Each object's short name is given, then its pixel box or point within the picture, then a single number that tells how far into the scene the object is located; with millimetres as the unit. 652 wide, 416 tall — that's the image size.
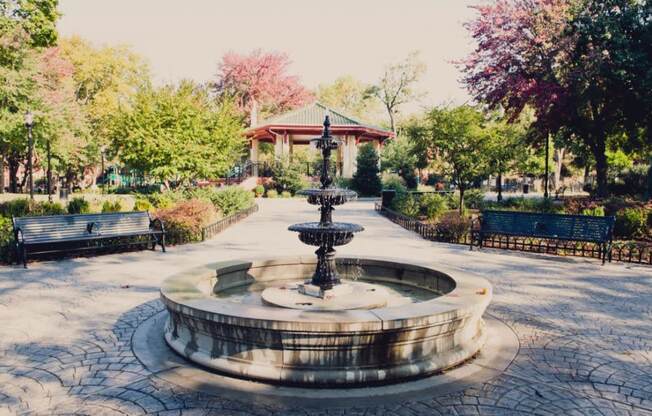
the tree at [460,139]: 17234
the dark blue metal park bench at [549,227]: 10969
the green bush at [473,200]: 23067
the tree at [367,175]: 33500
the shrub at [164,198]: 19453
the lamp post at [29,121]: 18500
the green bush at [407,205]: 20016
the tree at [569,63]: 17641
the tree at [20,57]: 16609
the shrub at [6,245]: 10359
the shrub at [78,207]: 16141
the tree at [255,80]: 53156
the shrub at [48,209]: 15714
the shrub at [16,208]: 15375
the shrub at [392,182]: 29653
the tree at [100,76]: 42312
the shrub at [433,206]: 19172
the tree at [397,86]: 65838
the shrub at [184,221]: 13367
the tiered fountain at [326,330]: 4461
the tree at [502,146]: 17906
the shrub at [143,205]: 17805
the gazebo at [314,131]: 34344
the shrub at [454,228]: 13867
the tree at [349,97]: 76625
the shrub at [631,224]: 14594
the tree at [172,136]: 19188
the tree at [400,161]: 37562
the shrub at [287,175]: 33281
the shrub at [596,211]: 15295
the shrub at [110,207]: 16875
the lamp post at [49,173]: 26686
